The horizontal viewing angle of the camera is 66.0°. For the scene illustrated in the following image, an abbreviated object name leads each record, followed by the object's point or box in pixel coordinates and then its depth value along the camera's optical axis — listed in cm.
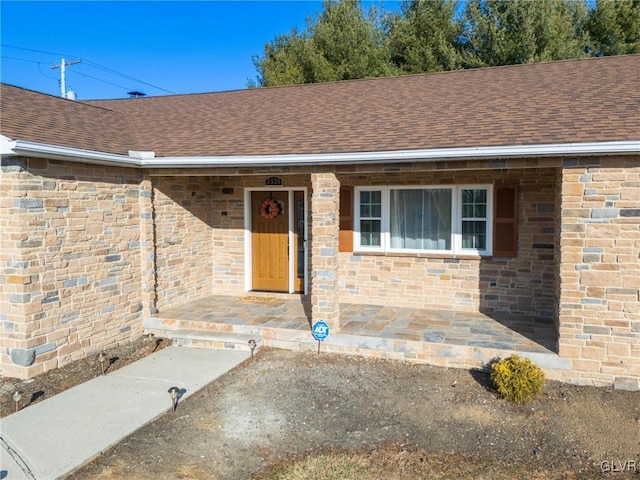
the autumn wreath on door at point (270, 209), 960
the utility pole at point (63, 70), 2277
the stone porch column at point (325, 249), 703
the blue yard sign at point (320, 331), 692
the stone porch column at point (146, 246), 794
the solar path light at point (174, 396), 525
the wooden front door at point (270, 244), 966
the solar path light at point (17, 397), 513
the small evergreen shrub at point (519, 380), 538
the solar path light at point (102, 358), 638
